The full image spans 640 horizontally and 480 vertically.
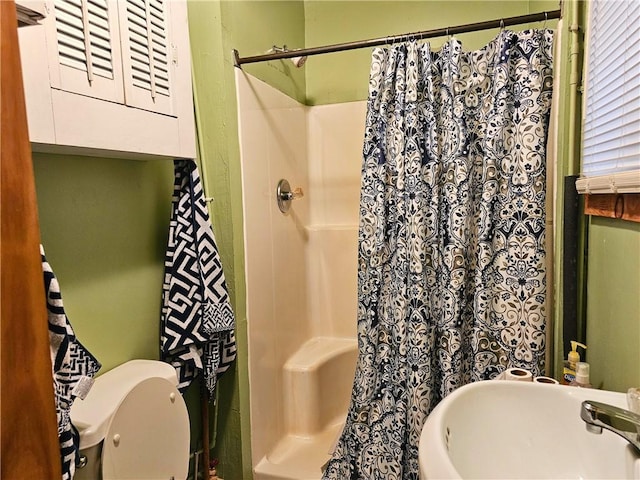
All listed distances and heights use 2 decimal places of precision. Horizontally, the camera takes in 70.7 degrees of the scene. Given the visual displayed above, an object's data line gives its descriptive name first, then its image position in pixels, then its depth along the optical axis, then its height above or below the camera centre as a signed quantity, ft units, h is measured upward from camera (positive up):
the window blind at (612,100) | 3.29 +0.71
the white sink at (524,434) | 2.90 -1.69
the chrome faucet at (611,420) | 2.52 -1.41
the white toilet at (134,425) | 3.63 -1.92
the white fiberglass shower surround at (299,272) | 6.24 -1.23
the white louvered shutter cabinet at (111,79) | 3.18 +1.03
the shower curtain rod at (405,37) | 4.73 +1.79
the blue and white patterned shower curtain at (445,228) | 4.99 -0.42
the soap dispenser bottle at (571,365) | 4.19 -1.67
